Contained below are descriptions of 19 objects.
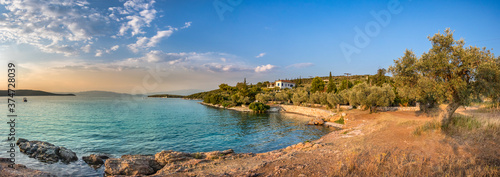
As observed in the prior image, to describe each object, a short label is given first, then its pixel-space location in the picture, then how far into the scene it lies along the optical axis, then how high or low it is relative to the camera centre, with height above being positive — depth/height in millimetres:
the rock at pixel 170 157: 12806 -4315
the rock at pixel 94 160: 13902 -4941
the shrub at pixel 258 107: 58638 -4612
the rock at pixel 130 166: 11352 -4387
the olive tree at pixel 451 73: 12492 +1217
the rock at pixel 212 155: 13469 -4362
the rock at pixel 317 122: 33034 -5078
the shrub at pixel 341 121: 32725 -4927
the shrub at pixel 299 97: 61191 -1945
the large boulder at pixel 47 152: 14530 -4609
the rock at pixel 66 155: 14648 -4731
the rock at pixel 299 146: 15697 -4334
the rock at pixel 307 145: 15420 -4201
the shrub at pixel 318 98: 53616 -1960
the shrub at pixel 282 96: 74712 -1805
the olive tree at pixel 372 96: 37750 -950
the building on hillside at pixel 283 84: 134300 +5036
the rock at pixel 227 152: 14395 -4391
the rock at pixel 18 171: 9939 -4202
